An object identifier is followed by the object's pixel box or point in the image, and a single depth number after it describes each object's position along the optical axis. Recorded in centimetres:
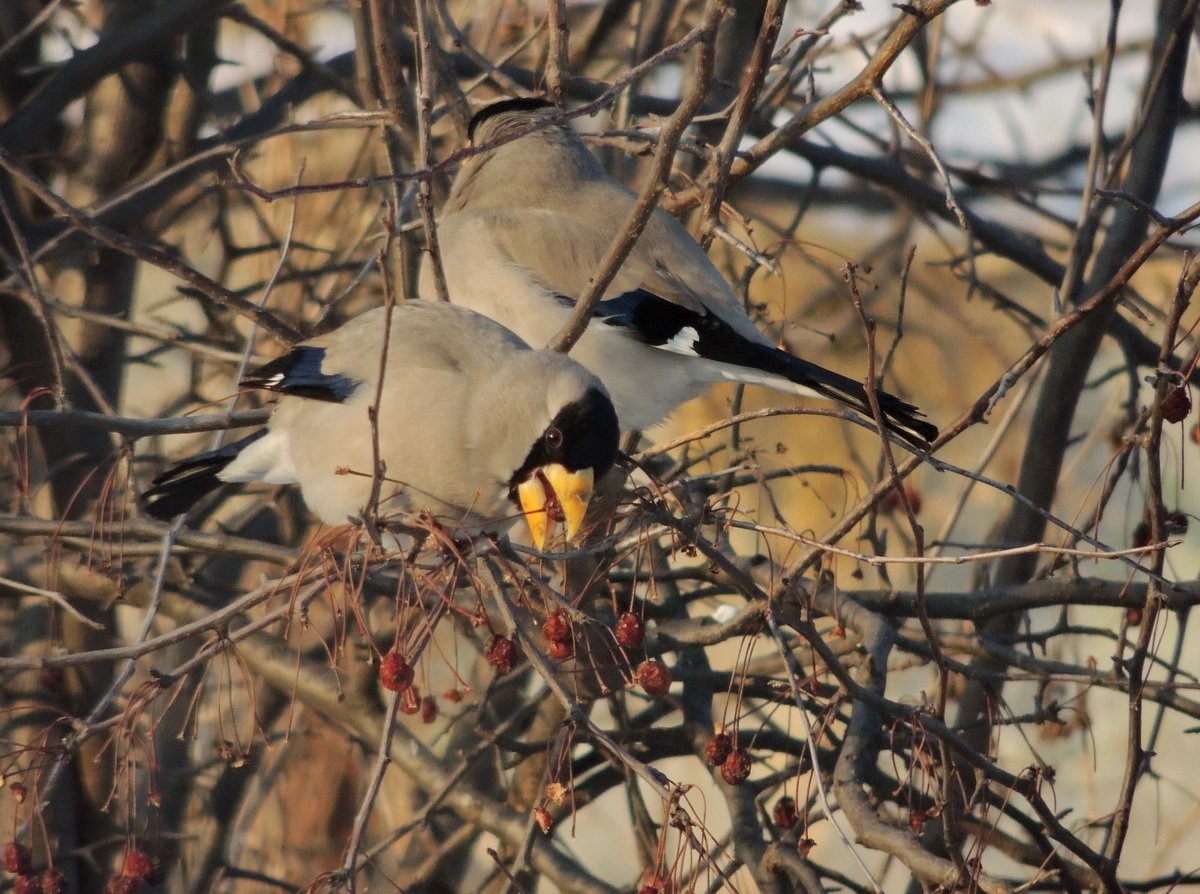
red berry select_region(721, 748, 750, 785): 575
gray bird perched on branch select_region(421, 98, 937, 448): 863
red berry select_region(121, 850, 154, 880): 581
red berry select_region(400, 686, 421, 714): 526
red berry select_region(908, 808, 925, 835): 604
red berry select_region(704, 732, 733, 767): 586
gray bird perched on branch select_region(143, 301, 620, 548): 637
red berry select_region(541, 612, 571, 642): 599
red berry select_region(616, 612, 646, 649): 560
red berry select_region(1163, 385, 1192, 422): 556
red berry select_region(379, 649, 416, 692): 493
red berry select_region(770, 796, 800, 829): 721
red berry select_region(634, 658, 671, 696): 558
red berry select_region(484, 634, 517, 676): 549
